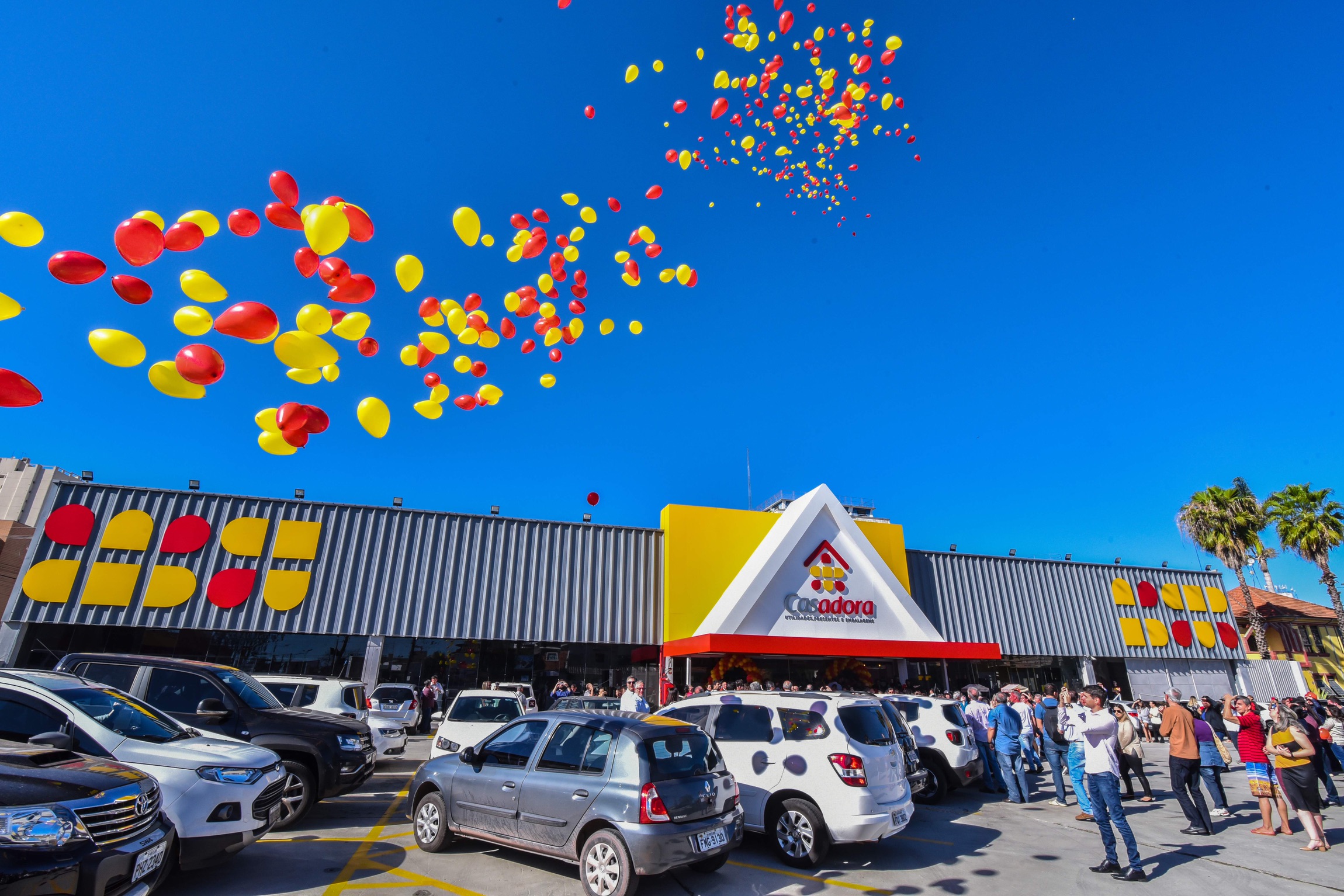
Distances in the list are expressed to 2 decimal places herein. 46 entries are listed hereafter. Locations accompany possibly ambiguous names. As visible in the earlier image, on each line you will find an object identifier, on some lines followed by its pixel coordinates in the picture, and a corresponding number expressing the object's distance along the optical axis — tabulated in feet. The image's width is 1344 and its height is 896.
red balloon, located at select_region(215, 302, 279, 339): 19.97
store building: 60.95
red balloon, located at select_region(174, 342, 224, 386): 20.40
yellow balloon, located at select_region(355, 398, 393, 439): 23.73
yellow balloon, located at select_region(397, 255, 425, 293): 23.67
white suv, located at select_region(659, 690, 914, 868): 22.31
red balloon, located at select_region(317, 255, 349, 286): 22.03
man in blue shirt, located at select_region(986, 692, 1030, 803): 36.22
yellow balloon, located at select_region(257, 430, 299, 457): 23.25
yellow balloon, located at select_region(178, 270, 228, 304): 20.77
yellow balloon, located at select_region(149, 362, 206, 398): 20.68
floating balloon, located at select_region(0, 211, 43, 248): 18.31
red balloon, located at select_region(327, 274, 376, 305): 22.25
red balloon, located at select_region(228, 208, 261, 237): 21.31
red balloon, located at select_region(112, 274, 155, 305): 20.43
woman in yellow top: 25.46
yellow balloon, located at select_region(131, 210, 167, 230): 19.38
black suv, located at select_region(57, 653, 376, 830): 24.88
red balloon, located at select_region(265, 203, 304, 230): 21.53
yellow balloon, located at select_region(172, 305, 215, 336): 20.43
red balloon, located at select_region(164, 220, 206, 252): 20.34
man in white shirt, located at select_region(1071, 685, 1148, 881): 21.47
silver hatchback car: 17.76
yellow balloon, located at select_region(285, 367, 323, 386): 22.18
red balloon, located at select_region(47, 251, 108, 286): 19.33
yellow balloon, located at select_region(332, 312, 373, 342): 23.04
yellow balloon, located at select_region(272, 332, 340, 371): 21.35
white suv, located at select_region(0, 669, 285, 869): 17.62
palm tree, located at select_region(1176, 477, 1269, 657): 102.78
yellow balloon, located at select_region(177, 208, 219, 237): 21.02
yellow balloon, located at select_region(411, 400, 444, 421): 25.96
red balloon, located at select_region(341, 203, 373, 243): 22.03
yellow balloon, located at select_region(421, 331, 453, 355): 25.23
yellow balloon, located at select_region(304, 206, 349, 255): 20.83
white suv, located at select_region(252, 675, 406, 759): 37.17
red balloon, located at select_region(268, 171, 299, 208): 21.17
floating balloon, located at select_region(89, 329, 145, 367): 19.61
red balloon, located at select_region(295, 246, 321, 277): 22.12
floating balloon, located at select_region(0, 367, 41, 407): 18.03
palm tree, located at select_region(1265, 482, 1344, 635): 100.22
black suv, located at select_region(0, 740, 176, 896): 12.22
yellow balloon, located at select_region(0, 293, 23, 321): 17.83
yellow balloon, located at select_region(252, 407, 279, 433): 23.15
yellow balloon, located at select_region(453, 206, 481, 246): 24.90
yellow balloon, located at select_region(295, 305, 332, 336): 21.59
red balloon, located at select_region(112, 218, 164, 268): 18.92
